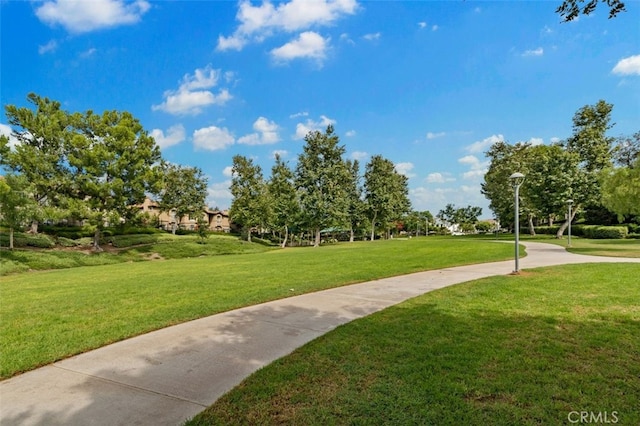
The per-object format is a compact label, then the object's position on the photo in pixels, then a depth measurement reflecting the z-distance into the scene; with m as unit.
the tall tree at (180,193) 43.28
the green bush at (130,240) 29.88
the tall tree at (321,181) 38.69
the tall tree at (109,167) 24.98
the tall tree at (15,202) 17.05
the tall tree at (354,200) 46.50
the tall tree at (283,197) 38.75
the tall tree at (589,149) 29.83
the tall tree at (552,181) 29.58
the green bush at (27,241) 22.76
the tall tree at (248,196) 41.88
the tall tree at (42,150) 25.91
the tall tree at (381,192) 46.84
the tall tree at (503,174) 40.60
